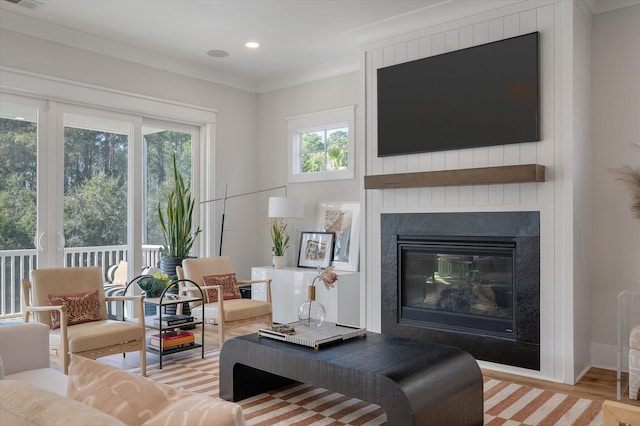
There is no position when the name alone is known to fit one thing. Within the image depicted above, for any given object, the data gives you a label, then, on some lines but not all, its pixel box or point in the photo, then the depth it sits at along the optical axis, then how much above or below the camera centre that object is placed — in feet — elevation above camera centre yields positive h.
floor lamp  17.61 +0.40
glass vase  10.96 -2.09
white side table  16.25 -2.54
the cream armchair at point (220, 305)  13.78 -2.47
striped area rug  9.41 -3.80
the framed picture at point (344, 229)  17.34 -0.39
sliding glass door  14.16 +1.02
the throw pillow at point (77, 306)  11.44 -2.06
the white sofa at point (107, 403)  3.09 -1.35
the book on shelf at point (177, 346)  13.01 -3.36
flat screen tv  12.15 +3.12
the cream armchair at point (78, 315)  10.63 -2.21
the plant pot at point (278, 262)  18.48 -1.61
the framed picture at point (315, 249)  17.99 -1.13
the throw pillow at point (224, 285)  14.96 -2.05
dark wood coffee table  7.86 -2.70
